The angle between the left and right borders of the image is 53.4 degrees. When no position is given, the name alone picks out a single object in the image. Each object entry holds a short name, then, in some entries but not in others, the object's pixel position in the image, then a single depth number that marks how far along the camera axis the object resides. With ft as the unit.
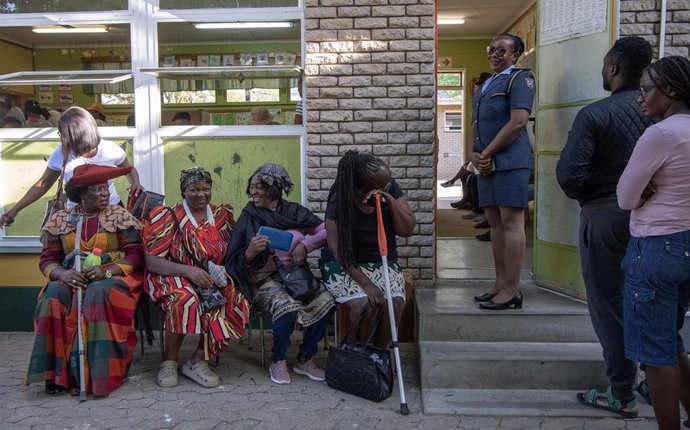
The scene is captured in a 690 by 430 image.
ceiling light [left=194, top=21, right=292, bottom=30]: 18.30
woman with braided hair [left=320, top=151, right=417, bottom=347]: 14.34
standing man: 12.31
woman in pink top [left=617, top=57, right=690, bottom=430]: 9.98
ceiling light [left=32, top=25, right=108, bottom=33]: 18.83
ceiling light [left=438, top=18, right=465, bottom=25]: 35.94
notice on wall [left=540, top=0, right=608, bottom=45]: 15.77
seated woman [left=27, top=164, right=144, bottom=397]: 14.24
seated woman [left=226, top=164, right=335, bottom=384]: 14.69
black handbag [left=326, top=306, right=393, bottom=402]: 13.58
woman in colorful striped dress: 14.60
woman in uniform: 14.54
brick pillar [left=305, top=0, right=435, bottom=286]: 17.47
